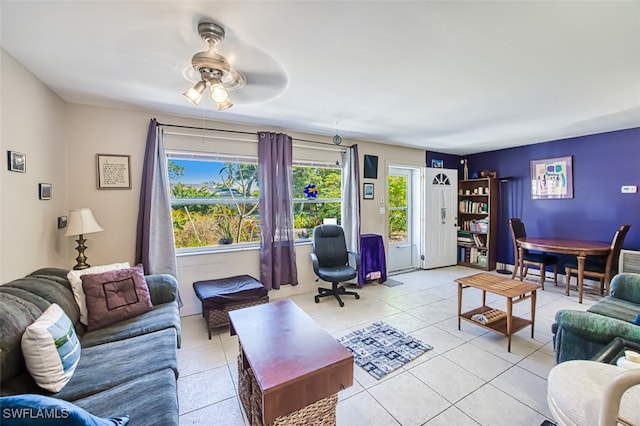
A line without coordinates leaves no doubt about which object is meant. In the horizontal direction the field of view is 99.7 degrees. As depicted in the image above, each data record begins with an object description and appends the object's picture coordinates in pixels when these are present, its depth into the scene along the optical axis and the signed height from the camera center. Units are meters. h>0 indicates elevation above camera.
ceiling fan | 1.54 +0.91
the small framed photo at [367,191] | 4.50 +0.25
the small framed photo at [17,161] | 1.81 +0.35
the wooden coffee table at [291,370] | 1.29 -0.83
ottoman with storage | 2.69 -0.91
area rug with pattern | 2.21 -1.30
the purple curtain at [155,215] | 2.92 -0.07
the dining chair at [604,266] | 3.44 -0.86
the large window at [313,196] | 4.02 +0.16
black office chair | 3.56 -0.70
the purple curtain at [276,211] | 3.49 -0.05
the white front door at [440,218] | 5.21 -0.26
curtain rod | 3.07 +0.96
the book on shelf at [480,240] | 5.28 -0.71
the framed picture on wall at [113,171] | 2.81 +0.41
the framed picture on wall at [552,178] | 4.32 +0.41
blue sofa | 1.21 -0.87
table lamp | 2.40 -0.15
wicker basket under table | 1.34 -1.08
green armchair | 1.60 -0.84
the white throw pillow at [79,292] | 1.96 -0.61
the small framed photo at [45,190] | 2.19 +0.17
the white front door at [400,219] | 5.12 -0.26
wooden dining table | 3.49 -0.60
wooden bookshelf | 5.11 -0.36
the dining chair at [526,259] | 4.08 -0.85
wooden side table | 2.41 -0.90
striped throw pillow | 1.28 -0.70
